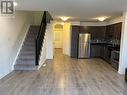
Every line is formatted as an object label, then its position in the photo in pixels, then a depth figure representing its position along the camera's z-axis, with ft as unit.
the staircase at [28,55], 13.48
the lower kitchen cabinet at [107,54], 16.88
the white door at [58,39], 32.23
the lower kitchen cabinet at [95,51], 21.06
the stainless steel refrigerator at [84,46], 20.27
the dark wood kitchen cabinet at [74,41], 20.98
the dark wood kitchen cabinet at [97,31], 21.31
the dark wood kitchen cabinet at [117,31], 15.88
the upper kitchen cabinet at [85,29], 21.29
